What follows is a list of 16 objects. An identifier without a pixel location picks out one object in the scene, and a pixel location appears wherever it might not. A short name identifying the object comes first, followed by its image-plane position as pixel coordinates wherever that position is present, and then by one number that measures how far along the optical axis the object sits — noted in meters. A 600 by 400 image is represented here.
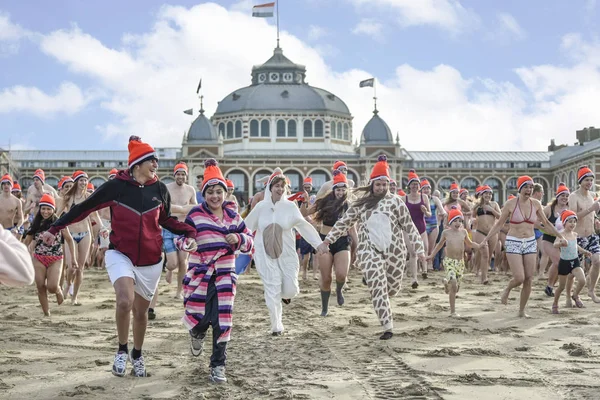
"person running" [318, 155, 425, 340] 9.77
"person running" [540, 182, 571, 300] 13.30
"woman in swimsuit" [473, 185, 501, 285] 17.77
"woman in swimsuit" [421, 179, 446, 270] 20.03
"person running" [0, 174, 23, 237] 15.11
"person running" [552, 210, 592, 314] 12.58
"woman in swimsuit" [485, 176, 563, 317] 11.53
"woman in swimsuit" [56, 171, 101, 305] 13.18
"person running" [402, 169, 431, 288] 16.12
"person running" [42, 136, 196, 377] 7.24
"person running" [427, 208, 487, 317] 11.52
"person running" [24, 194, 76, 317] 11.55
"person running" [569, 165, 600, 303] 13.22
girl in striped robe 7.41
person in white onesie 10.16
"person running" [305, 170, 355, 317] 11.82
